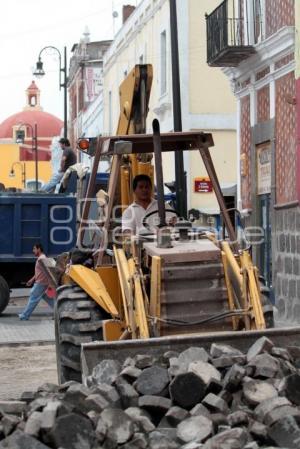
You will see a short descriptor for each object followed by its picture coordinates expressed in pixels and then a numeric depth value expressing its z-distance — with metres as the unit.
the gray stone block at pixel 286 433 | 9.74
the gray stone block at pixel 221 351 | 12.17
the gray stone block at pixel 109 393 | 11.09
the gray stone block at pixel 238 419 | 10.39
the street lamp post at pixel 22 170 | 104.52
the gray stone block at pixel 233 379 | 11.32
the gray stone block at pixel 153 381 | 11.28
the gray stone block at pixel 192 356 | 11.81
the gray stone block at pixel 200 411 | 10.62
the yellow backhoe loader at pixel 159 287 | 13.68
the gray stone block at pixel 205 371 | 11.31
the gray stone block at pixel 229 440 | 9.49
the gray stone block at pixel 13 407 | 11.02
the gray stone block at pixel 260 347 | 12.04
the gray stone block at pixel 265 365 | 11.53
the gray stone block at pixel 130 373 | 11.57
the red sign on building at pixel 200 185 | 44.57
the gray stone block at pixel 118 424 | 10.05
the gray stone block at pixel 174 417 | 10.65
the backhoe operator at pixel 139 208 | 15.08
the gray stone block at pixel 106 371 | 11.78
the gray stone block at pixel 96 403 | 10.72
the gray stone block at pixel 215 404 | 10.77
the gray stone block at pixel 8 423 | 10.28
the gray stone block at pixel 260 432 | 9.90
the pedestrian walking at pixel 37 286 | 30.39
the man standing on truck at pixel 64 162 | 33.53
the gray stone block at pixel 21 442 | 9.64
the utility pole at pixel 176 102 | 29.09
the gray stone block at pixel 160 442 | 9.80
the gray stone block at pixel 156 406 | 10.95
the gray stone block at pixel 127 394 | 11.13
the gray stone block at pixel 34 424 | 10.02
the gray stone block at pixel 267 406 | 10.44
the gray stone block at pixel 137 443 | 9.86
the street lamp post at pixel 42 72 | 59.55
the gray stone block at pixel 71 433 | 9.84
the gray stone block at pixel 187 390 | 11.09
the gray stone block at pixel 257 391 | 10.98
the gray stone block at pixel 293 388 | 10.93
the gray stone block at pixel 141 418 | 10.40
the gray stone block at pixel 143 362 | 11.93
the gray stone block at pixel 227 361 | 11.87
